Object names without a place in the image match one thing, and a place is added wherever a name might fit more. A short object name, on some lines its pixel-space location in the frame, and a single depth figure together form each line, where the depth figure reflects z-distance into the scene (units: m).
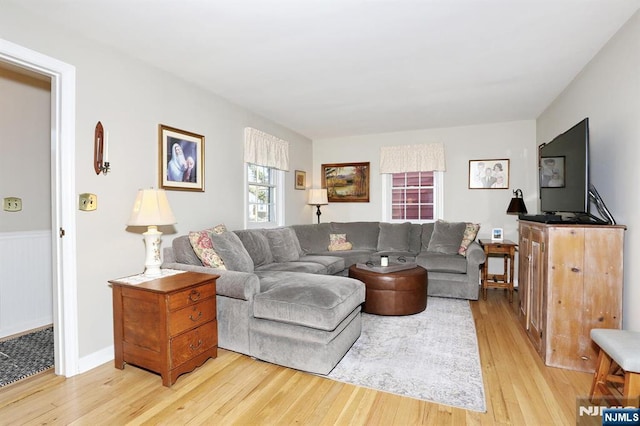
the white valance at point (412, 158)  5.27
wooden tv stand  2.25
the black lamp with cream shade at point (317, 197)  5.68
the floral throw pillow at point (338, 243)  5.15
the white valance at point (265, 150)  4.26
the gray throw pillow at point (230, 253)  3.00
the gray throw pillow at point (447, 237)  4.62
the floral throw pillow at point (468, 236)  4.52
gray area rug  2.11
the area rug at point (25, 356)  2.35
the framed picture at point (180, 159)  3.08
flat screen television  2.40
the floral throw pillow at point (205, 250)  2.91
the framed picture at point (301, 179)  5.62
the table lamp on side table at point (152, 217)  2.43
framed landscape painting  5.84
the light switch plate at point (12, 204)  3.12
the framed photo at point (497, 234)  4.79
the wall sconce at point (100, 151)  2.49
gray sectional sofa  2.35
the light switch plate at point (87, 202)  2.40
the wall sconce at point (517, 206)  4.50
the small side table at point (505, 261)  4.27
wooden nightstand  2.18
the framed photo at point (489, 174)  4.98
